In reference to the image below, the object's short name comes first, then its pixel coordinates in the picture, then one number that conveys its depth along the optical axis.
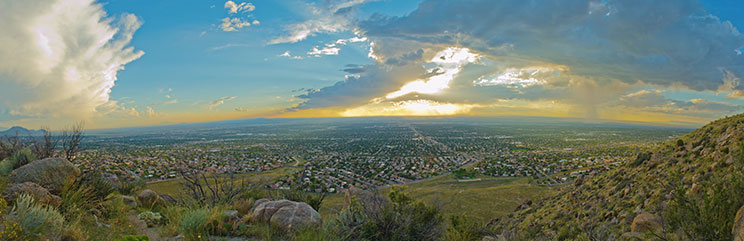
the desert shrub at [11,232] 4.48
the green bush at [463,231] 8.81
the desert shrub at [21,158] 10.87
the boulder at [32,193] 6.49
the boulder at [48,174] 8.14
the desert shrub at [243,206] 9.65
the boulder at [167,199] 11.64
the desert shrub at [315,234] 5.97
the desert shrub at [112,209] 7.98
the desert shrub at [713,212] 4.92
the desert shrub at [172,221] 6.68
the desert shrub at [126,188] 12.92
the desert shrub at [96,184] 8.81
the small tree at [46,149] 12.48
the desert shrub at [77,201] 6.84
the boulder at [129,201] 10.30
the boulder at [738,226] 4.63
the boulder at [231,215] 7.22
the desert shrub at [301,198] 11.64
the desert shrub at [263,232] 6.87
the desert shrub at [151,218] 8.04
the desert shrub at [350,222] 7.01
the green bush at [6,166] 10.12
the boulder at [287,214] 7.35
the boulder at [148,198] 10.96
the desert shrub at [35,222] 4.88
